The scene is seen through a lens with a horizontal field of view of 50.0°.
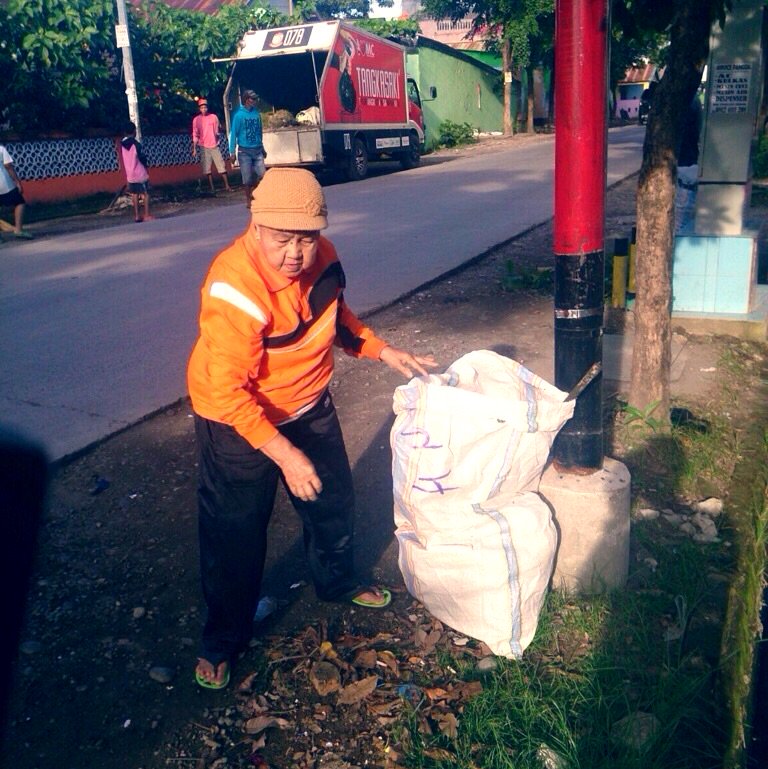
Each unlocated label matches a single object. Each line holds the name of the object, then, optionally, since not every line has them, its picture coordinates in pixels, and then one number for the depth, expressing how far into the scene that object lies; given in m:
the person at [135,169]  13.36
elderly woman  2.33
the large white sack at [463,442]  2.62
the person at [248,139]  15.47
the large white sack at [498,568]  2.68
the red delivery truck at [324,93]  18.12
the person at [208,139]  18.05
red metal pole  2.67
